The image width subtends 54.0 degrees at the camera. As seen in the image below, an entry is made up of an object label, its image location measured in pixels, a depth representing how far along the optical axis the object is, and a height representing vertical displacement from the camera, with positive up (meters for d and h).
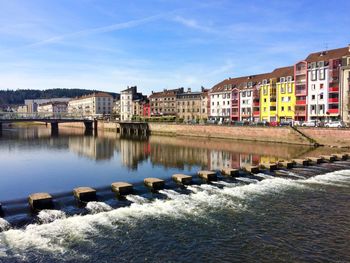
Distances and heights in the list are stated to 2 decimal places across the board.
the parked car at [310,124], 80.51 -2.29
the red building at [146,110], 183.38 +3.22
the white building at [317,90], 90.75 +6.53
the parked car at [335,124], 73.51 -2.20
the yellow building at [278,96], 102.62 +5.77
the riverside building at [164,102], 170.50 +6.80
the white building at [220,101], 130.62 +5.37
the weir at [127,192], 23.62 -6.34
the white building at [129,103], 194.88 +7.47
